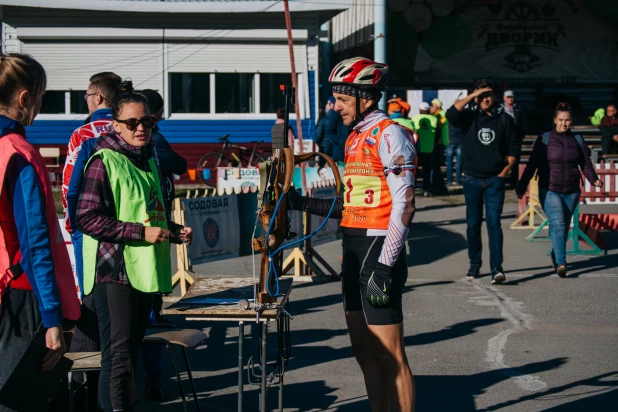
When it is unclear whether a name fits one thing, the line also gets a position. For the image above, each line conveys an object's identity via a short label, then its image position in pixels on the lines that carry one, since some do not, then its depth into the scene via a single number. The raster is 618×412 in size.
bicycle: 21.36
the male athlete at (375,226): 4.66
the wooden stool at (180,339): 5.31
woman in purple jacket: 10.48
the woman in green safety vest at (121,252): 4.61
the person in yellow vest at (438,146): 18.94
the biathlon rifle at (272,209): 4.93
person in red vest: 3.59
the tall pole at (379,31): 19.83
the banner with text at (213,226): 9.64
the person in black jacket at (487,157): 9.95
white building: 21.73
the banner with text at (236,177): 17.69
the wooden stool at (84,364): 4.92
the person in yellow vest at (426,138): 19.12
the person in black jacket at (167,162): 6.99
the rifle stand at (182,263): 9.34
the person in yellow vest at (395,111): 15.25
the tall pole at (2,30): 21.42
